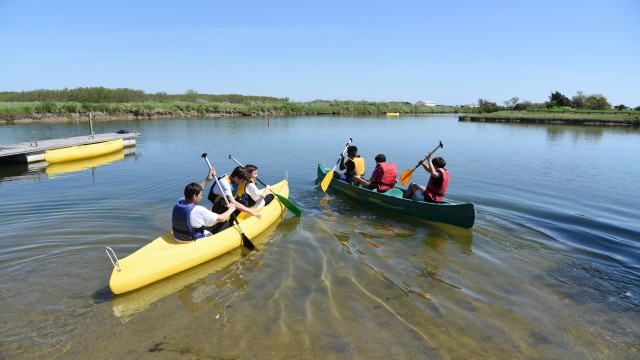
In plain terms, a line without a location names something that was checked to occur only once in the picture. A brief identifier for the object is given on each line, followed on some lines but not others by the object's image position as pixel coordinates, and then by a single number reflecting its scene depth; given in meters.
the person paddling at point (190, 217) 5.65
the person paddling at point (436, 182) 8.20
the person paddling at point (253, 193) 7.93
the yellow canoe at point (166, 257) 5.09
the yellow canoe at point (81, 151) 15.08
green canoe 7.74
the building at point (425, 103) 110.62
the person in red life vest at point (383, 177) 9.42
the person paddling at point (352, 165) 10.64
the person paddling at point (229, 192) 7.04
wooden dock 14.39
